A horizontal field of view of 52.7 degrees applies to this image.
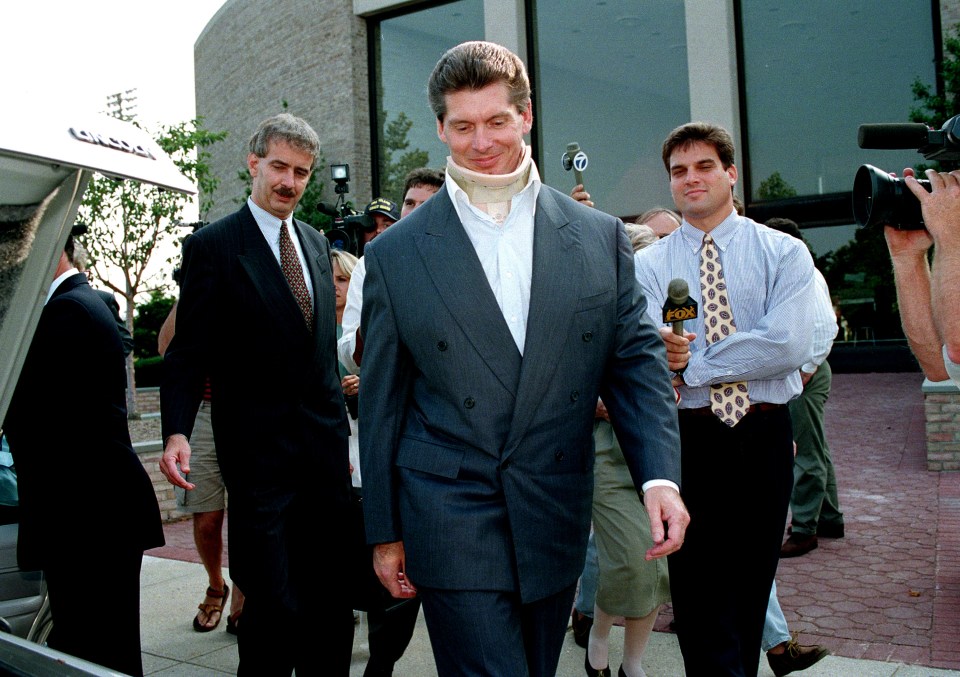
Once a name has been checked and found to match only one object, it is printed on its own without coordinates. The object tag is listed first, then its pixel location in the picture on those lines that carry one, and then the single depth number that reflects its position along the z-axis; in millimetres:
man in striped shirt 3400
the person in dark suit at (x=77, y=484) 3545
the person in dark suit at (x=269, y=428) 3670
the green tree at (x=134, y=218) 18797
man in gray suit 2461
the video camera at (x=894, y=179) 2578
